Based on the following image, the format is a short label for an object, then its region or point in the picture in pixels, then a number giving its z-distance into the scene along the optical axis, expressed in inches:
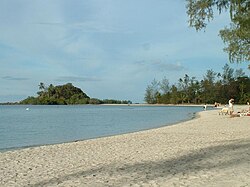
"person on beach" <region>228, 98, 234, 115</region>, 1142.5
